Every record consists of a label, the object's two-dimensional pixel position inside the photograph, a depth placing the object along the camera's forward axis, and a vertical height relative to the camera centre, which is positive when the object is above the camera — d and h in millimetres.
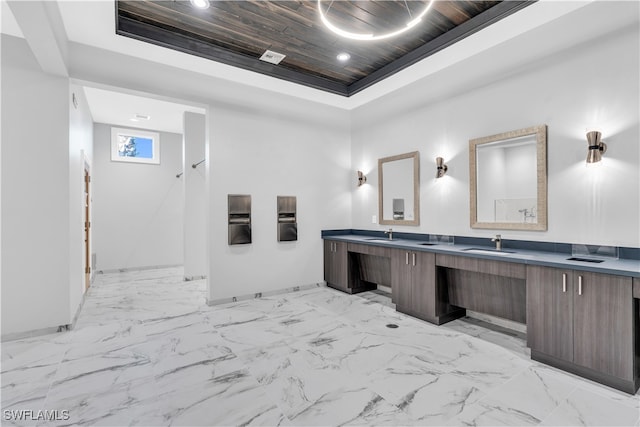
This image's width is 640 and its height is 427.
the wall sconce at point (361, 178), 5402 +630
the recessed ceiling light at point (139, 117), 6121 +1971
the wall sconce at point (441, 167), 4070 +608
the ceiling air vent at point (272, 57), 3912 +2036
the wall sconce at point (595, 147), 2697 +572
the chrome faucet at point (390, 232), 4730 -278
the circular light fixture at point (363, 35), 2587 +1589
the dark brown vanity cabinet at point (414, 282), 3586 -835
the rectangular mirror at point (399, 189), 4484 +379
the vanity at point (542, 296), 2210 -768
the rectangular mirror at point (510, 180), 3156 +372
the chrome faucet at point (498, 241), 3344 -300
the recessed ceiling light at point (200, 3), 2923 +2017
